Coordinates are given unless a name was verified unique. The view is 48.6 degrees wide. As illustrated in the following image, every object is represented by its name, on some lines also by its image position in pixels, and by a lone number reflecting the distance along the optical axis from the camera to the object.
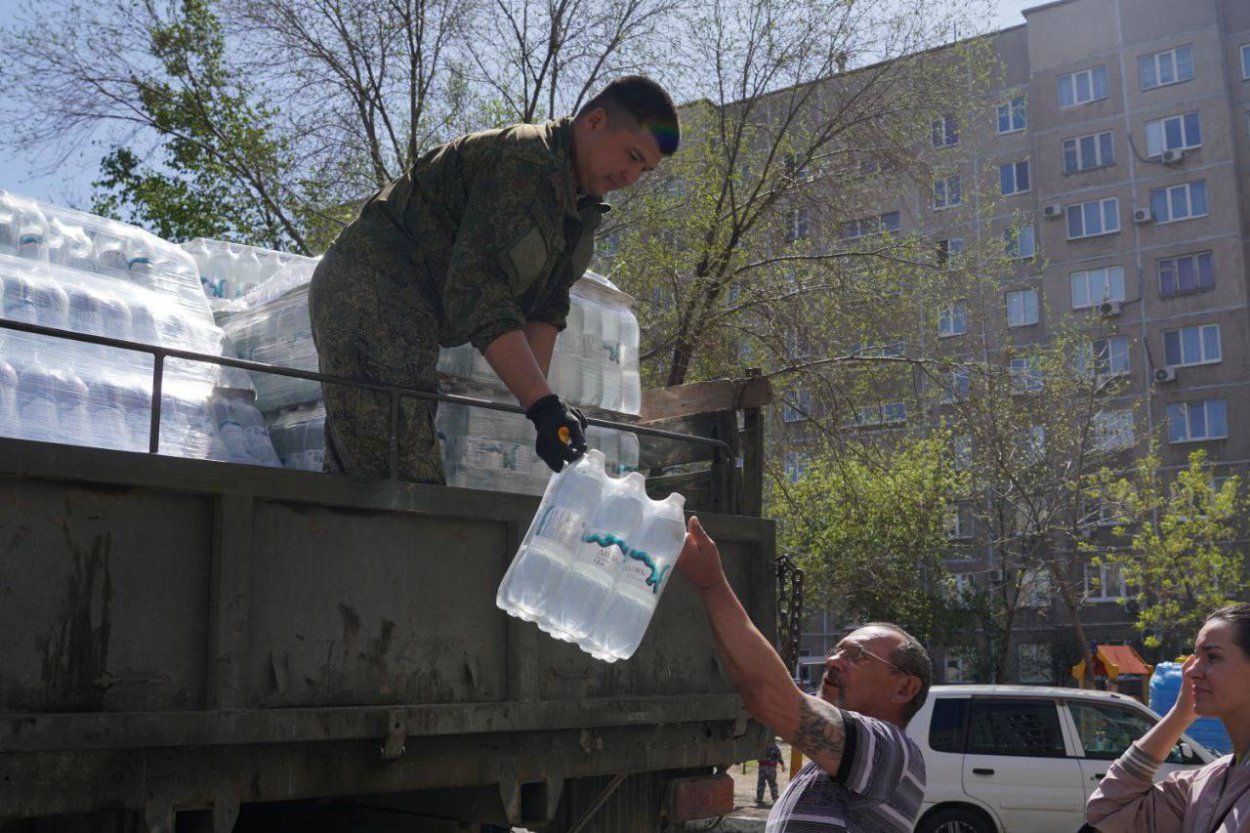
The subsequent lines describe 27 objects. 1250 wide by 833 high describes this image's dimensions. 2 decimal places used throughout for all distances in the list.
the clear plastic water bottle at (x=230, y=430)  4.74
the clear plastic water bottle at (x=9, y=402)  4.06
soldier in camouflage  4.18
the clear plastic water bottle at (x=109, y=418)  4.26
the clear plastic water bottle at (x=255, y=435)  4.86
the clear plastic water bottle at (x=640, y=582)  3.59
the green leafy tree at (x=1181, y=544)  36.34
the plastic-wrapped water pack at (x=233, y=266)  6.10
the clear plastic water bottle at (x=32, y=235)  4.80
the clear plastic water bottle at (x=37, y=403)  4.12
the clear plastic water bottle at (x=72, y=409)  4.17
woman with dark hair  3.52
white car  11.73
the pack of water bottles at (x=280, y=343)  5.11
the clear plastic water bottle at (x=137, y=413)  4.36
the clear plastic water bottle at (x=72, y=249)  4.90
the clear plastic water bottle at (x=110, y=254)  5.03
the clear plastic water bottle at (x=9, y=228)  4.77
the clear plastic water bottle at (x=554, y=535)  3.84
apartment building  45.47
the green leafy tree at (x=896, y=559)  35.96
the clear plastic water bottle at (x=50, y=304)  4.55
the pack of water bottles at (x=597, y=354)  5.61
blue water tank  13.29
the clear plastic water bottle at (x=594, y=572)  3.82
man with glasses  3.10
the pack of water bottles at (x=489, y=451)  5.00
